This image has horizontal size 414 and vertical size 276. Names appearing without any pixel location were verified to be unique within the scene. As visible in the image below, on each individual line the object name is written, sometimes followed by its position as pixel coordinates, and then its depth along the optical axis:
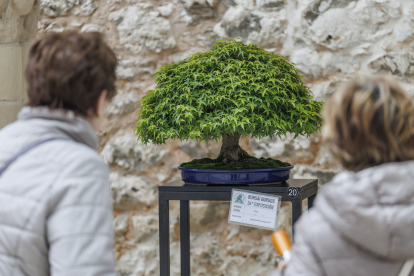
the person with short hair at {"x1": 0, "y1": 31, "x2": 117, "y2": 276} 2.61
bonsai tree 3.35
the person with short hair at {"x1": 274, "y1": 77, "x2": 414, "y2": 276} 2.59
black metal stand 3.40
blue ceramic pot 3.42
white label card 3.41
